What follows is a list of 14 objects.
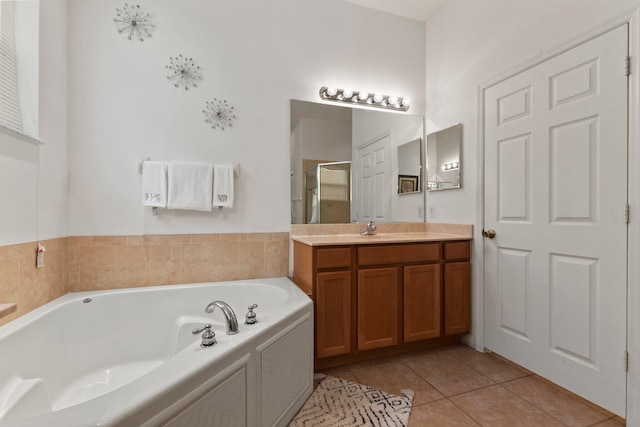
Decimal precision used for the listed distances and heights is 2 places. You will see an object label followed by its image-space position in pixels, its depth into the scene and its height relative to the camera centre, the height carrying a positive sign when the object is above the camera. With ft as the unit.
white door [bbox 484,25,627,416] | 4.75 -0.09
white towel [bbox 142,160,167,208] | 6.39 +0.65
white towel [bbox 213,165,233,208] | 6.84 +0.66
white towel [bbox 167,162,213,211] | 6.53 +0.65
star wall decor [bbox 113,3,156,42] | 6.44 +4.32
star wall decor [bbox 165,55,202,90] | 6.77 +3.34
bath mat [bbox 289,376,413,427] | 4.75 -3.43
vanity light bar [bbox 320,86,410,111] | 7.95 +3.31
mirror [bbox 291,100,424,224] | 7.72 +1.39
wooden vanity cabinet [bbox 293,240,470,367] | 6.11 -1.84
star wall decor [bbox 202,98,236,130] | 7.00 +2.44
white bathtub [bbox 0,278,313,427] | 2.71 -2.05
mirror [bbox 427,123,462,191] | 7.83 +1.57
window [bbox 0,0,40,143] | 4.84 +2.62
